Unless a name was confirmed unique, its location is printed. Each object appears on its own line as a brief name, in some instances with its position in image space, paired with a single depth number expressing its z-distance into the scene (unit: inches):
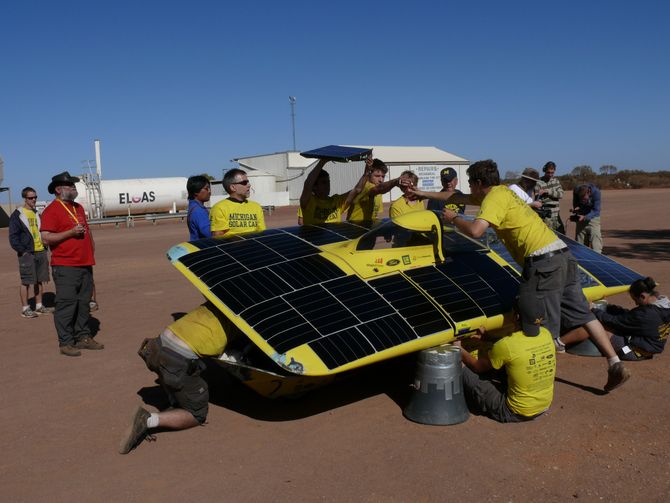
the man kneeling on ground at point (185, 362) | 169.0
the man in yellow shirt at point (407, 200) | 263.3
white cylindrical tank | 1318.9
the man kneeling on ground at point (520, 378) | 167.8
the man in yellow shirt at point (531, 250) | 182.2
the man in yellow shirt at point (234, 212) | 238.8
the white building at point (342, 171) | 1731.1
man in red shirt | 246.8
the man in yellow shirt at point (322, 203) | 267.9
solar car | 161.9
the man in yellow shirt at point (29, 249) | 338.6
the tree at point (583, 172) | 3120.1
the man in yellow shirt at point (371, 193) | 268.4
